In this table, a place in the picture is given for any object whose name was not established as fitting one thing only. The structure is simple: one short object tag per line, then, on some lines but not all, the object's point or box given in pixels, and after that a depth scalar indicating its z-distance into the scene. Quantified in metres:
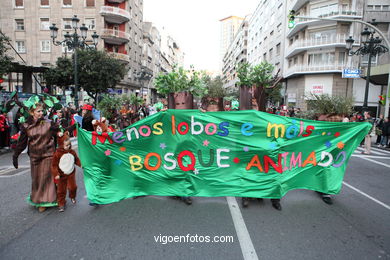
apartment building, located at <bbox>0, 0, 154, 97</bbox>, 32.38
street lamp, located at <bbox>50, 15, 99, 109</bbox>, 14.68
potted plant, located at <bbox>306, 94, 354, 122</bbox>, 7.01
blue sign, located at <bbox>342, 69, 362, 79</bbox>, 16.06
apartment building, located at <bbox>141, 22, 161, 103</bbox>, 47.78
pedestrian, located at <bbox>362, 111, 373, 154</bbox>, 10.83
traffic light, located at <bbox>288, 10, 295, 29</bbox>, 11.66
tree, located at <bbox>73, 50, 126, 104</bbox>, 22.70
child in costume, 4.23
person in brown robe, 4.22
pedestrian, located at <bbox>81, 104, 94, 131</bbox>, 5.56
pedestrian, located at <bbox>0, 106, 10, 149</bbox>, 9.42
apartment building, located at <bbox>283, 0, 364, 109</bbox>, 27.47
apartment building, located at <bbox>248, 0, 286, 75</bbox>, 36.38
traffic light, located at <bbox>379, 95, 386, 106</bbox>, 14.96
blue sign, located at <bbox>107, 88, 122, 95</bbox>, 31.52
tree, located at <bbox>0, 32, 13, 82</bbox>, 12.82
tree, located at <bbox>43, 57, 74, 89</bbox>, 21.86
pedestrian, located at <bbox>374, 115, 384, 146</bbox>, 12.48
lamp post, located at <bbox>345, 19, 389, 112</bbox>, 14.06
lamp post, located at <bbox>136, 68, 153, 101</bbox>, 30.55
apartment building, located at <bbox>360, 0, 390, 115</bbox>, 27.08
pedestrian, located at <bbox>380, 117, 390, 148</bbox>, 12.50
